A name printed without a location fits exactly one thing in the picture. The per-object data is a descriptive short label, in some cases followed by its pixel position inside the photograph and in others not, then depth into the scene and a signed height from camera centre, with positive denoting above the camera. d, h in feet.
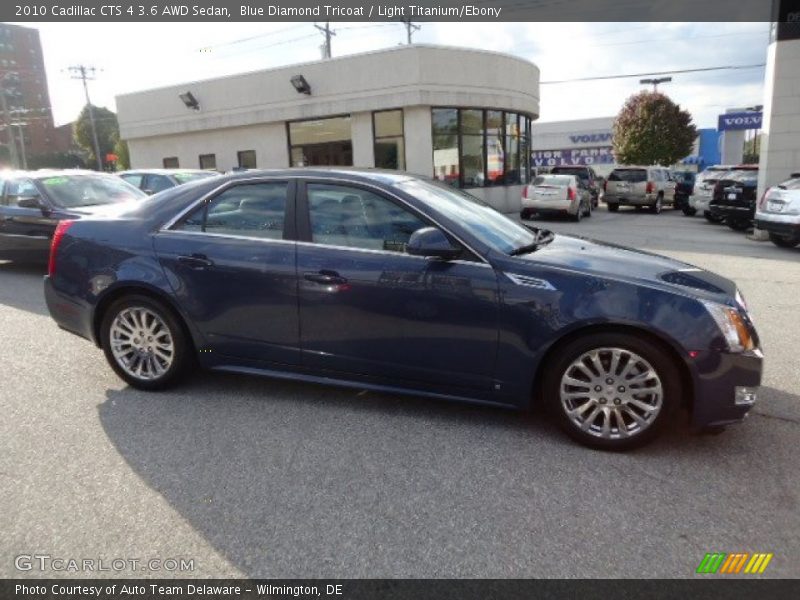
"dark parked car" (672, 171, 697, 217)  73.13 -2.54
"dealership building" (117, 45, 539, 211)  62.23 +7.67
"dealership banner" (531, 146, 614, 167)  178.60 +5.28
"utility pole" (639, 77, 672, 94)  137.90 +21.09
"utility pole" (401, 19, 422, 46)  118.08 +31.15
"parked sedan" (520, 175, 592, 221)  56.75 -2.11
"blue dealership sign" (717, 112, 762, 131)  127.54 +10.16
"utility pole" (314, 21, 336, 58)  120.26 +30.28
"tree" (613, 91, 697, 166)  124.88 +8.30
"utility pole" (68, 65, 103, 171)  180.75 +37.06
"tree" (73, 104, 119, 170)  205.46 +22.22
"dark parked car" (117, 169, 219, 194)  39.47 +0.75
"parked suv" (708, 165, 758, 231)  48.67 -2.75
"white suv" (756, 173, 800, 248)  36.04 -2.99
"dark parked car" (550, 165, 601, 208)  68.13 -0.02
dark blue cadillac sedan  10.53 -2.44
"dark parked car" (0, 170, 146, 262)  26.53 -0.50
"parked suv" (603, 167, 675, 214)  69.87 -1.99
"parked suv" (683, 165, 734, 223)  59.67 -1.91
